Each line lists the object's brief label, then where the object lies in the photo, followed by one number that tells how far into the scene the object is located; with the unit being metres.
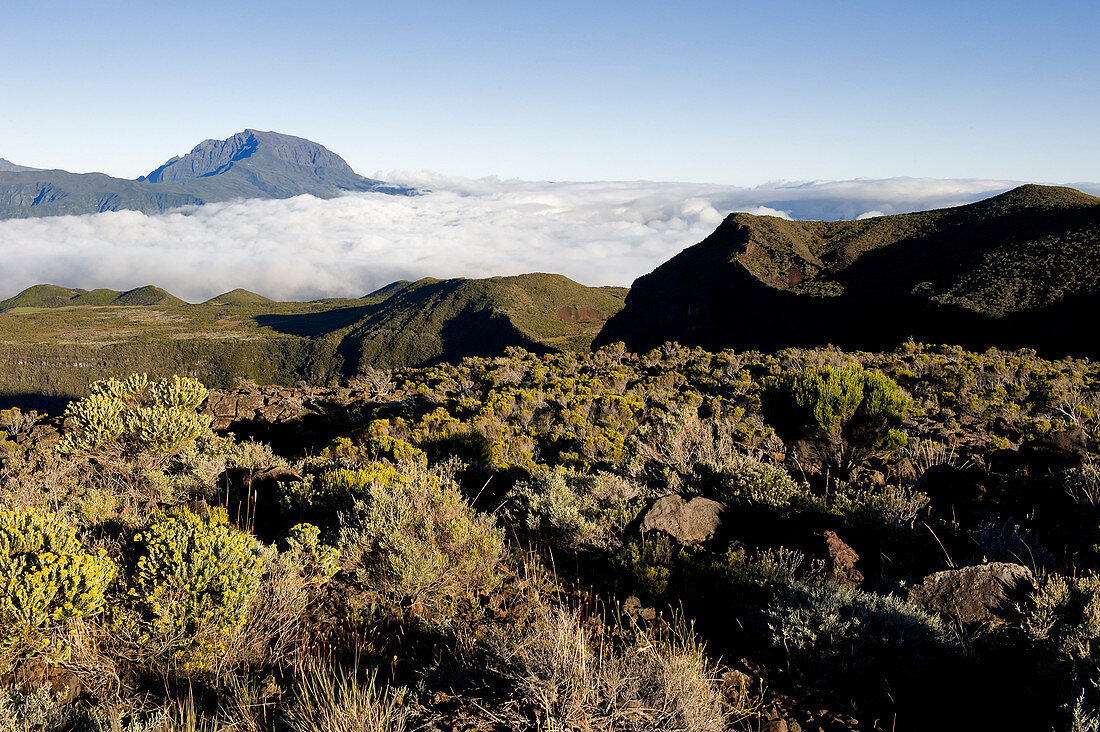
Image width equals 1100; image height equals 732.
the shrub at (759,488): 5.24
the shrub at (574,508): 4.86
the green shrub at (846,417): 6.81
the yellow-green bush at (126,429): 9.23
